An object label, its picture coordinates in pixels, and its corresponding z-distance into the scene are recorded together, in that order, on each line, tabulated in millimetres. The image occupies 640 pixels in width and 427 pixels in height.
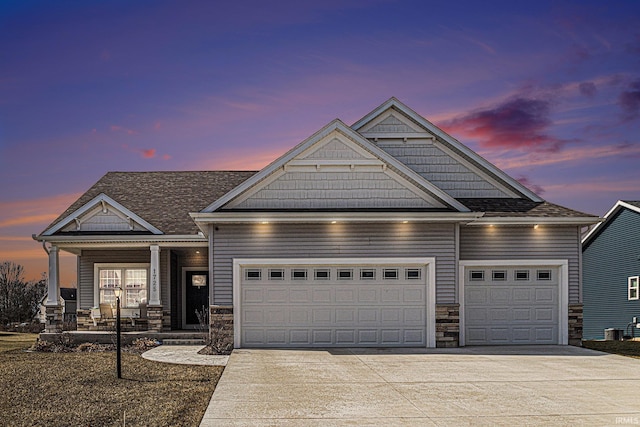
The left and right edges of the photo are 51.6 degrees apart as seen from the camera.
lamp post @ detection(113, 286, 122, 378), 12719
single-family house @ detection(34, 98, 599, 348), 17438
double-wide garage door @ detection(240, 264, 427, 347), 17562
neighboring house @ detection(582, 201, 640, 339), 27766
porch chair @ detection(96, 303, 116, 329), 21922
